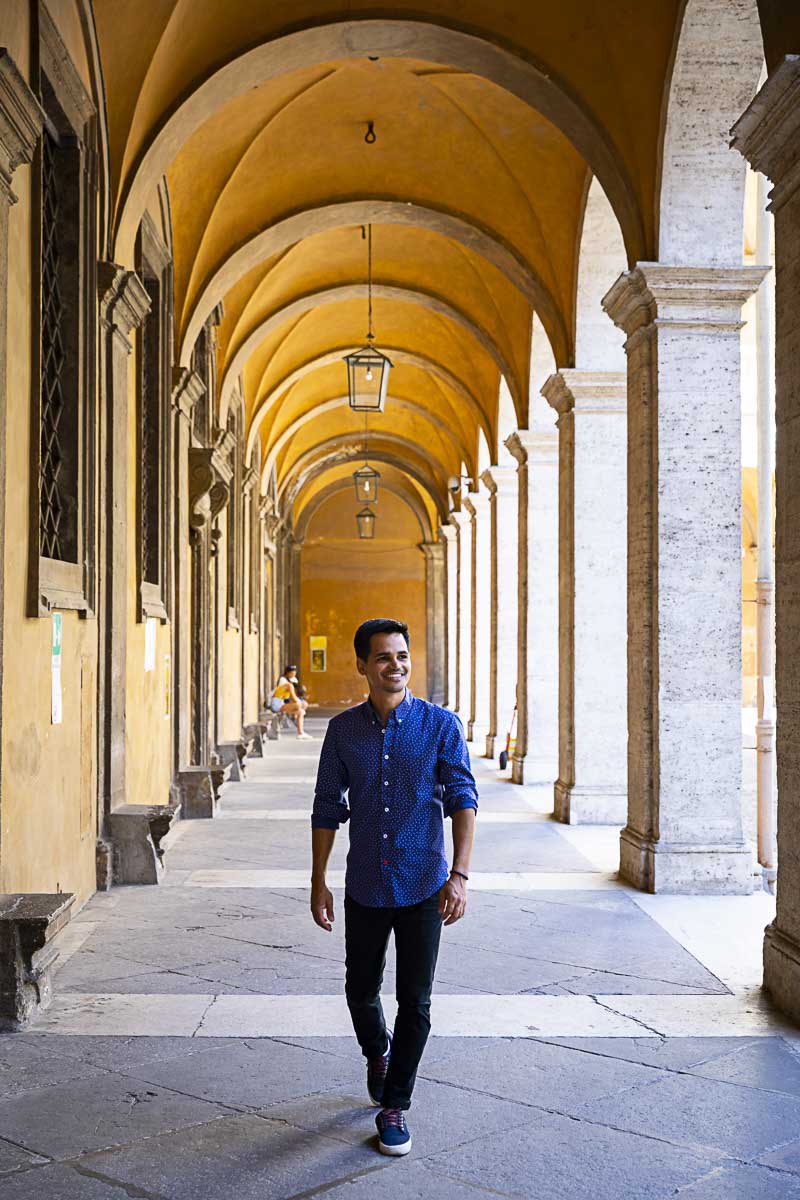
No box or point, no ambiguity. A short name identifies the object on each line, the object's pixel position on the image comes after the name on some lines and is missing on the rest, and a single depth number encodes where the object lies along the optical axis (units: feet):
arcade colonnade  19.04
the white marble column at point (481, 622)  66.33
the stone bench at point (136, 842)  25.54
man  11.94
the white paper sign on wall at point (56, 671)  20.85
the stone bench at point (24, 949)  15.40
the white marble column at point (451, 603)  85.30
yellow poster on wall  124.98
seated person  69.41
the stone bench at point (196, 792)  36.42
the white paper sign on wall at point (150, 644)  31.27
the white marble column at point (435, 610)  114.21
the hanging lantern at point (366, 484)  79.71
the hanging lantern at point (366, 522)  90.17
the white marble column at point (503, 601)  56.08
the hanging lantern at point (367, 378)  43.88
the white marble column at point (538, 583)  44.83
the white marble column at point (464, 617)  75.41
